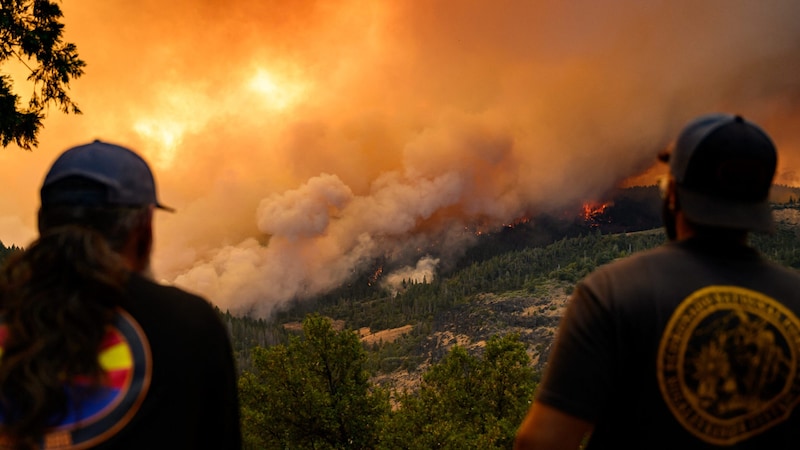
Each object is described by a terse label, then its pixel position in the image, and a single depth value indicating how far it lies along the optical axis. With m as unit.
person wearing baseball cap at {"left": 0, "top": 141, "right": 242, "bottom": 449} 2.08
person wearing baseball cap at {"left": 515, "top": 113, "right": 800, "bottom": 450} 2.44
